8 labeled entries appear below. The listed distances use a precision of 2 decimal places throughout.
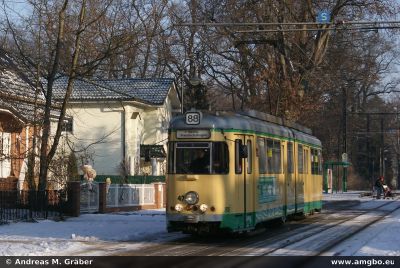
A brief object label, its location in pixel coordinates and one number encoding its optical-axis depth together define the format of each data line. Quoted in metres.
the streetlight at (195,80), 34.38
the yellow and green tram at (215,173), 16.97
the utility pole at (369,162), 91.41
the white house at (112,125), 43.19
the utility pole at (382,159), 84.12
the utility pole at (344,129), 58.97
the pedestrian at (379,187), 47.44
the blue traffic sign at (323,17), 20.91
